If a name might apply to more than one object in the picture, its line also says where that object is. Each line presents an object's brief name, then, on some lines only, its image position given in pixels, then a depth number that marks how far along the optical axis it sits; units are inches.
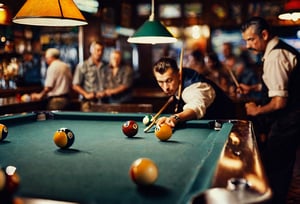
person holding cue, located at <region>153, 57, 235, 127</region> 118.0
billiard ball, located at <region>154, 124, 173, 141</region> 91.2
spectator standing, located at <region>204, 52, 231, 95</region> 261.4
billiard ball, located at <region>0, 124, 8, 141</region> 93.0
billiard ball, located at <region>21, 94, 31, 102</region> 210.2
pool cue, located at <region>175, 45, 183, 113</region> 129.2
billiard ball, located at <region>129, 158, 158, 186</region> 53.4
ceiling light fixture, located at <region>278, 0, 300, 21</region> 151.5
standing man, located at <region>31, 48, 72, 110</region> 219.3
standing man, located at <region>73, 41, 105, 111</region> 223.5
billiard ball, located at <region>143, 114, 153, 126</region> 116.3
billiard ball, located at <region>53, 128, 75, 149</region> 83.0
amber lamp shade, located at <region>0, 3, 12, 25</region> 215.5
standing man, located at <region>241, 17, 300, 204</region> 124.2
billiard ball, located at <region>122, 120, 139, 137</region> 97.0
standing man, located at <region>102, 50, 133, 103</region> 227.6
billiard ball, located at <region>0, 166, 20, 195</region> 46.1
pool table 49.1
